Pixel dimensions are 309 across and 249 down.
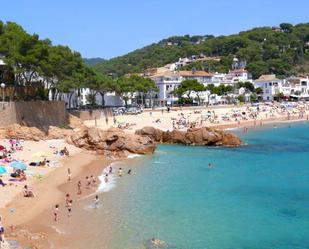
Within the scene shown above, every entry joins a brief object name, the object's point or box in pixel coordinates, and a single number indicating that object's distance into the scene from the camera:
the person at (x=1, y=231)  21.63
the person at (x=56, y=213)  26.19
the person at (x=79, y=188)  32.59
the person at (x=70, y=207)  27.21
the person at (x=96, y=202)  29.07
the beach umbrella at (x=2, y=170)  32.59
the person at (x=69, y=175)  36.47
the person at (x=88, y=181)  34.54
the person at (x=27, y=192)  29.98
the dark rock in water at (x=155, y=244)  21.80
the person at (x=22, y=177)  33.46
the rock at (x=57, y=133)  54.54
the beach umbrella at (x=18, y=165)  34.19
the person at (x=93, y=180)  35.56
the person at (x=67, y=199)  28.66
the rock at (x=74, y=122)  65.56
